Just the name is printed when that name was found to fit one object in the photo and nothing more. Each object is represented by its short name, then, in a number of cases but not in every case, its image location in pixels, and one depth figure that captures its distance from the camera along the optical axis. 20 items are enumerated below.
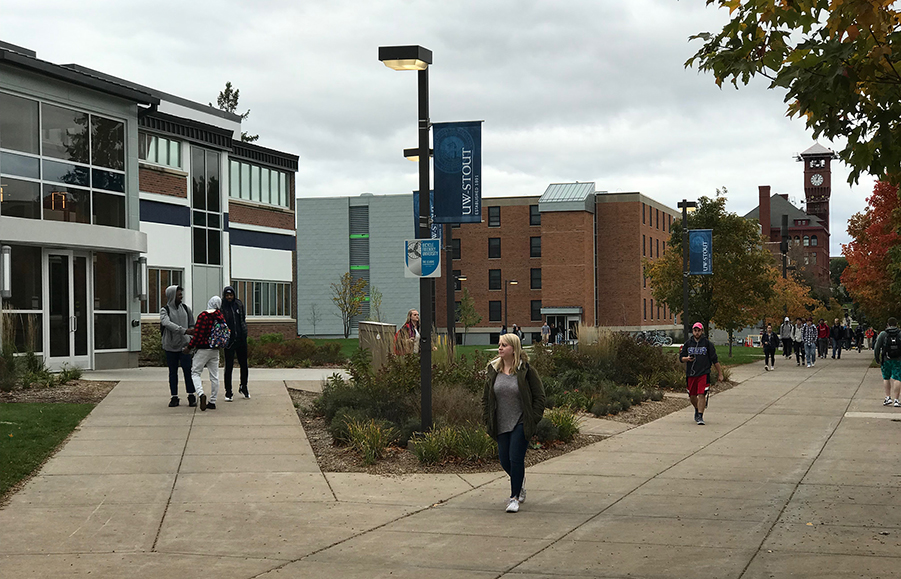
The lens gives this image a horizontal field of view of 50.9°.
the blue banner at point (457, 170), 12.41
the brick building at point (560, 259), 77.06
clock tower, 138.88
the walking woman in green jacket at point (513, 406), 8.63
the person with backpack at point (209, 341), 14.29
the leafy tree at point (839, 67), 6.61
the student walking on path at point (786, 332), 37.67
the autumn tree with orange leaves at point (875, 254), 34.25
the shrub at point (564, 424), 13.02
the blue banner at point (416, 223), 19.42
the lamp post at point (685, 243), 32.10
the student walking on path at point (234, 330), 15.29
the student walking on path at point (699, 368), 16.12
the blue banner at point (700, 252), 30.83
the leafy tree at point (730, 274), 40.78
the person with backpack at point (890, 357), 18.17
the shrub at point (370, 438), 11.11
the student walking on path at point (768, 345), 32.34
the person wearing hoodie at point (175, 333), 14.38
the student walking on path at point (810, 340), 34.50
